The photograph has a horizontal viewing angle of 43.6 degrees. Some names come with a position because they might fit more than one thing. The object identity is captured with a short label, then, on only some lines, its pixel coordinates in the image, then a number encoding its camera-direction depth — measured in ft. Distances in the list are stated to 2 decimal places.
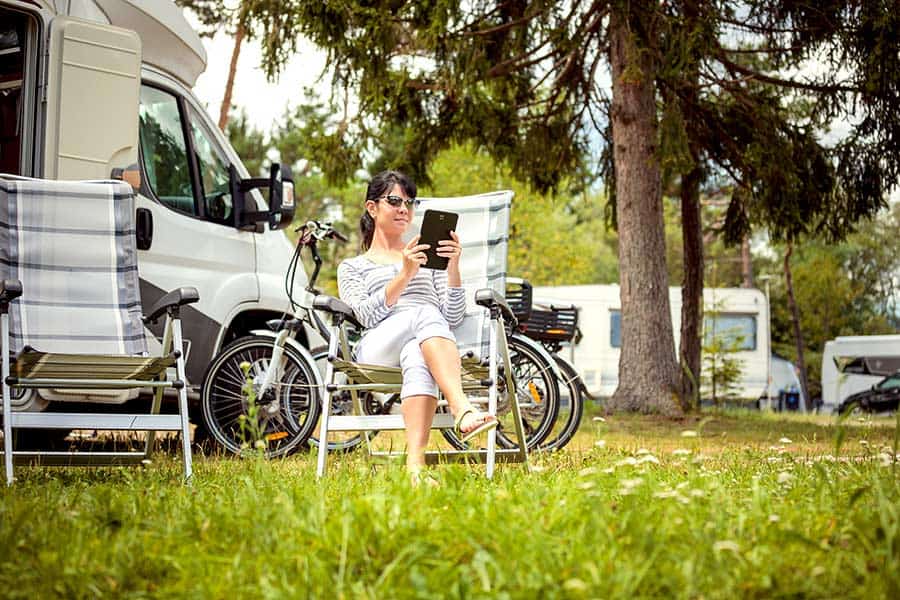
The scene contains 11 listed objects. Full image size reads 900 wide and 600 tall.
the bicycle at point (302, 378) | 19.08
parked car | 71.26
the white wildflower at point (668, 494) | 9.16
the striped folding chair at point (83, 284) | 14.52
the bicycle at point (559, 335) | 19.66
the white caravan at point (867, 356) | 81.30
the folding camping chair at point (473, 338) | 13.92
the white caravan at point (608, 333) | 69.56
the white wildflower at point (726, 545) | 7.22
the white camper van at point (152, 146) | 17.30
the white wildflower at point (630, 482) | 8.87
